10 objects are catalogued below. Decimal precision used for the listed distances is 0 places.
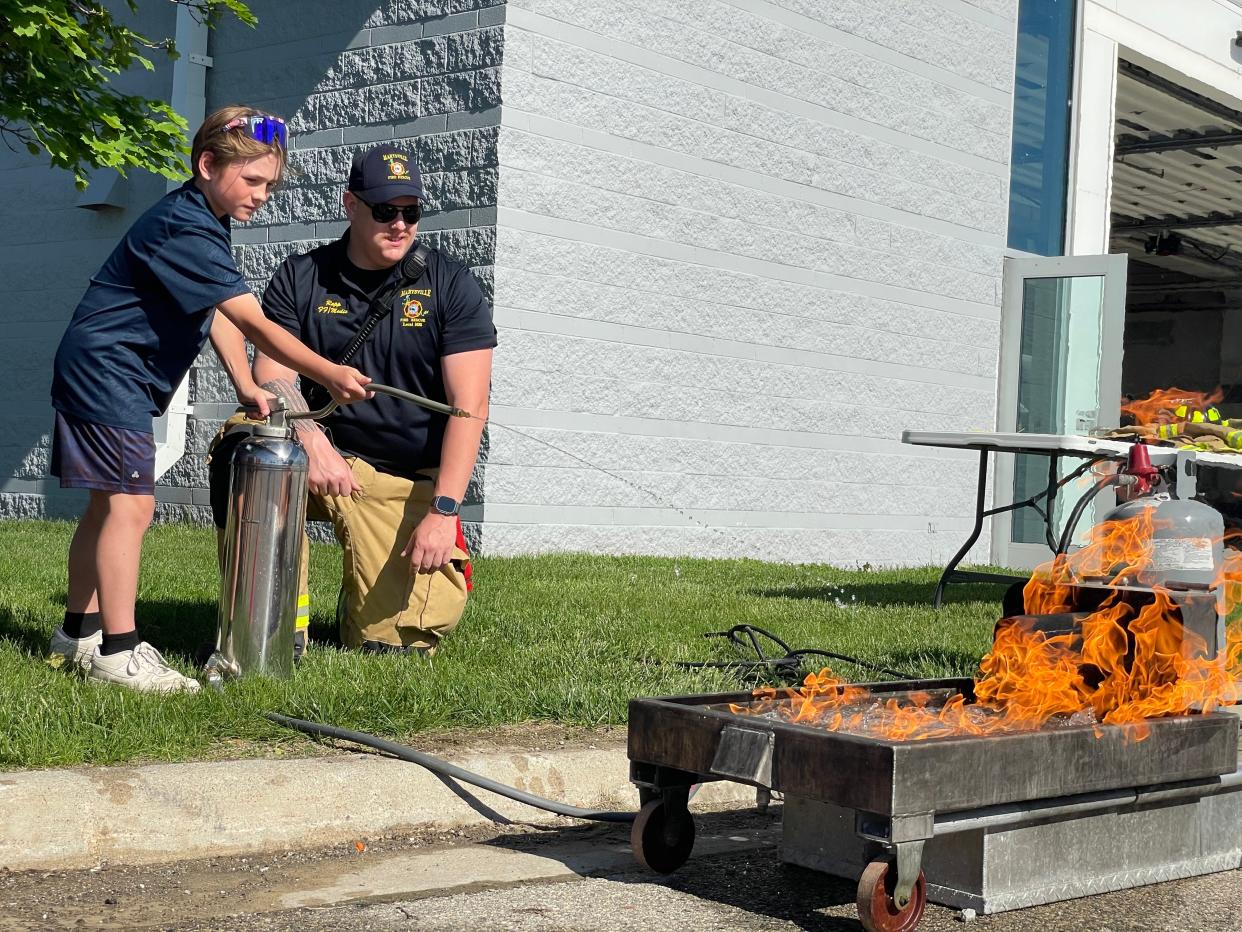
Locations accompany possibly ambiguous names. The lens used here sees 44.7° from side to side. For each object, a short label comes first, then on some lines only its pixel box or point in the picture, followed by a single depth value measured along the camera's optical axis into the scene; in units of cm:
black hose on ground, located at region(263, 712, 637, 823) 399
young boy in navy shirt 457
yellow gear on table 814
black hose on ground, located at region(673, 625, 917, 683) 545
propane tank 391
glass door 1351
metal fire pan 298
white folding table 711
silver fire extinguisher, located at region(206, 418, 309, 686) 468
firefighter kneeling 554
